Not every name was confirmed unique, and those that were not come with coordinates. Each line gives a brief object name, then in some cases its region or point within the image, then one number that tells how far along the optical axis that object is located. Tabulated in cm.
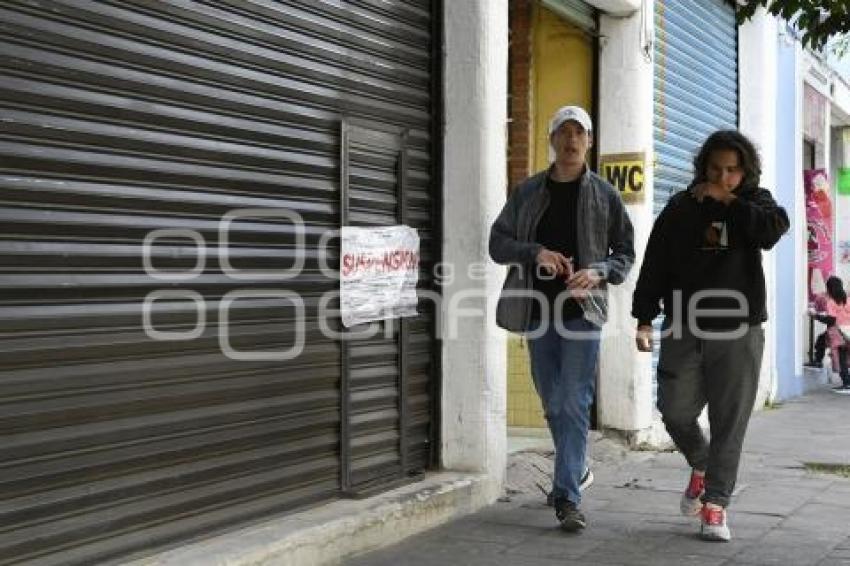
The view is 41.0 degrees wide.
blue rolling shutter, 916
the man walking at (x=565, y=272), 545
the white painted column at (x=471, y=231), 600
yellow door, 848
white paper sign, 534
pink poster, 1555
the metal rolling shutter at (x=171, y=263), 361
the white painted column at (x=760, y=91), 1148
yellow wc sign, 829
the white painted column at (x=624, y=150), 823
